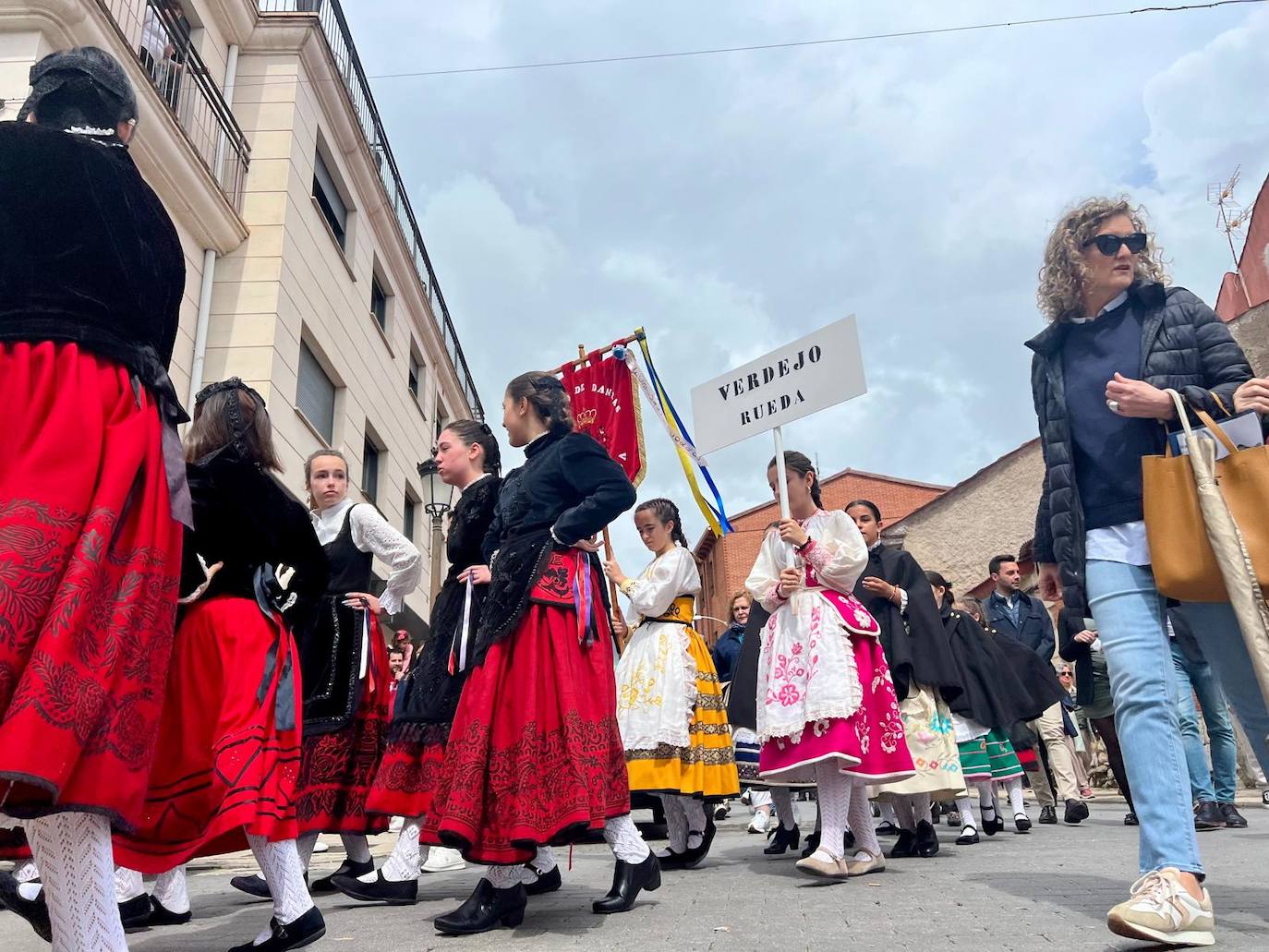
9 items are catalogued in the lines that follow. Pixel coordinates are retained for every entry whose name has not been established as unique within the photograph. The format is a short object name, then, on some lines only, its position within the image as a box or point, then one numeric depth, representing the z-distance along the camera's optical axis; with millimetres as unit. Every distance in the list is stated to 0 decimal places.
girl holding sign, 4559
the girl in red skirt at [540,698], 3371
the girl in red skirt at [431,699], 4082
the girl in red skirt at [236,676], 2727
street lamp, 11016
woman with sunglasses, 2855
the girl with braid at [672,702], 5551
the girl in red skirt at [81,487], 1944
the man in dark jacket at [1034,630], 8883
